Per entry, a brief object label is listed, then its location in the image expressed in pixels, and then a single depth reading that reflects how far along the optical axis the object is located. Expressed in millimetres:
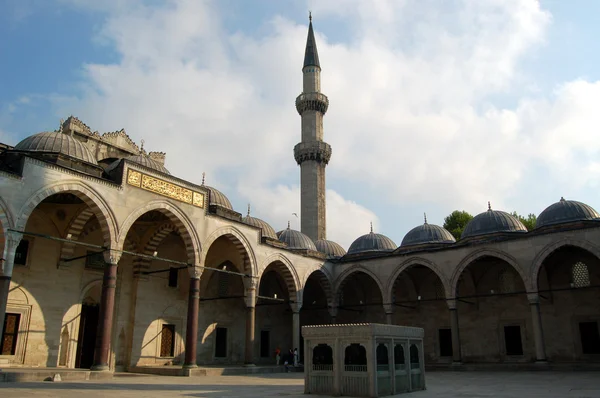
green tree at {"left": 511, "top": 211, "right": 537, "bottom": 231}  33156
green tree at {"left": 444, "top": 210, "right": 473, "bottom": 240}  34681
